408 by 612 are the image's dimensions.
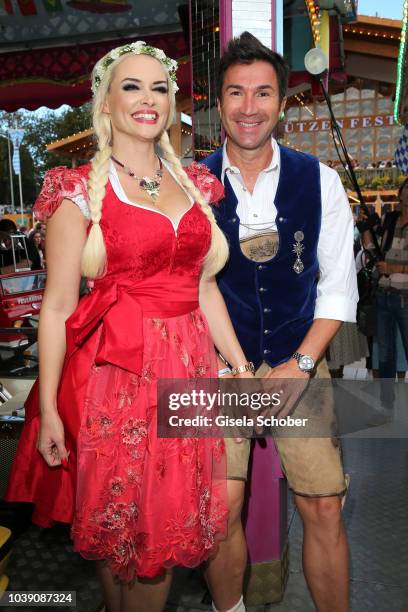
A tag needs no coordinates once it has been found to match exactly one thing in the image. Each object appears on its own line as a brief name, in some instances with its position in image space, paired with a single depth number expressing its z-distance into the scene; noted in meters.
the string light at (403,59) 5.05
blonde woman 1.76
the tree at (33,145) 28.78
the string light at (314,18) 5.04
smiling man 2.06
